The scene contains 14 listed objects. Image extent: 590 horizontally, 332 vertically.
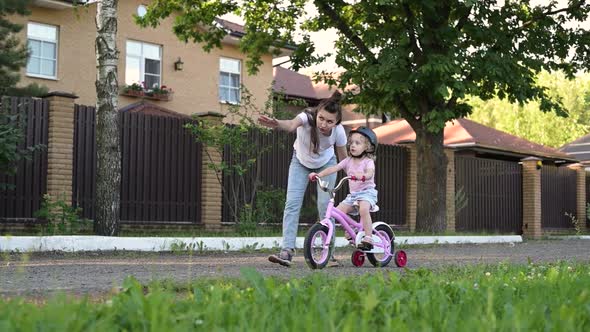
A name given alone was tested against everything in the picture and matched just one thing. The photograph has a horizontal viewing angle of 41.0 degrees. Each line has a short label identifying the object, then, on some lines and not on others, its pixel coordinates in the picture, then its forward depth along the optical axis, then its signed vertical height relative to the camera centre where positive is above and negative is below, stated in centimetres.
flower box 2416 +371
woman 788 +62
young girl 784 +41
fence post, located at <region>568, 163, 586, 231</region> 2645 +76
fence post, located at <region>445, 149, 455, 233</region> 2061 +69
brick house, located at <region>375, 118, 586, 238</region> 2091 +67
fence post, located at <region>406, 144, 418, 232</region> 1995 +60
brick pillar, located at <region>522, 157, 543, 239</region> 2323 +51
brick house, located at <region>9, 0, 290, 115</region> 2284 +487
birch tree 1145 +125
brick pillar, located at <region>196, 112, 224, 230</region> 1521 +40
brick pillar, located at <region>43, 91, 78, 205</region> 1284 +105
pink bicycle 781 -29
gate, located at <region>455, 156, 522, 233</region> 2179 +59
